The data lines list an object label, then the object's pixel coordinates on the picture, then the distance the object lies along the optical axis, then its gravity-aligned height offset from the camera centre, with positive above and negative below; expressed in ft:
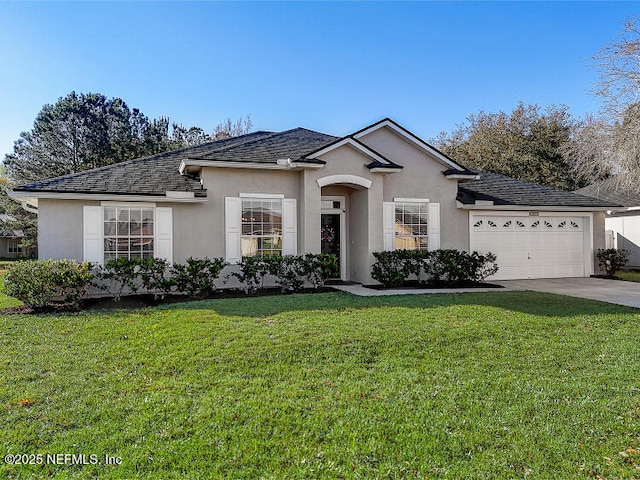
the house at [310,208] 36.58 +3.83
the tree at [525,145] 98.17 +24.69
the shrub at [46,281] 29.07 -2.59
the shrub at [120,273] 33.58 -2.30
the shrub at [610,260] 51.06 -2.27
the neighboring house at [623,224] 64.69 +3.09
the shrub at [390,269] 40.32 -2.56
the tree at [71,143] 98.68 +26.17
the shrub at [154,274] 34.30 -2.43
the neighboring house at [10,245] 131.54 +0.49
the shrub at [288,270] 37.81 -2.42
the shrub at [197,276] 35.14 -2.76
